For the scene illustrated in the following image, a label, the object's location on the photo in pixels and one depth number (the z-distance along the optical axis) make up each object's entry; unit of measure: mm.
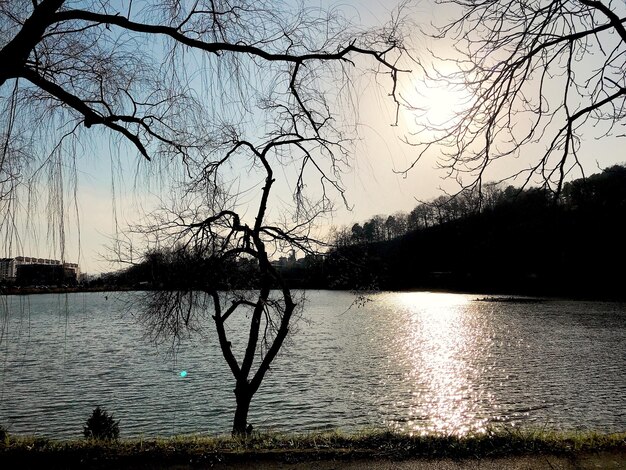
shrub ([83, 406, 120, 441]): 10980
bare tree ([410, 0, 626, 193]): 4742
